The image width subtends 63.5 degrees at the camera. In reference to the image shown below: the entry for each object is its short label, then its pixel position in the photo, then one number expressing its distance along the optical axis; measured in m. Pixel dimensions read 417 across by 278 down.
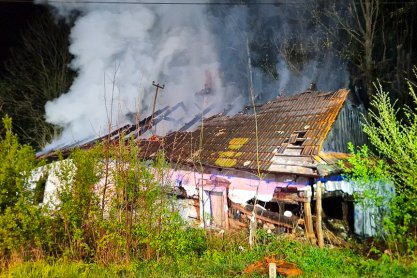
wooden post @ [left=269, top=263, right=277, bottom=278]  6.32
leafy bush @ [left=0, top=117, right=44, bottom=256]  6.97
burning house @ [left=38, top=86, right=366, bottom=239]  10.16
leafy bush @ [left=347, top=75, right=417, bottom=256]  7.14
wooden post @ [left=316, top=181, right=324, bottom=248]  9.33
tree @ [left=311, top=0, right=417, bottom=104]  18.05
